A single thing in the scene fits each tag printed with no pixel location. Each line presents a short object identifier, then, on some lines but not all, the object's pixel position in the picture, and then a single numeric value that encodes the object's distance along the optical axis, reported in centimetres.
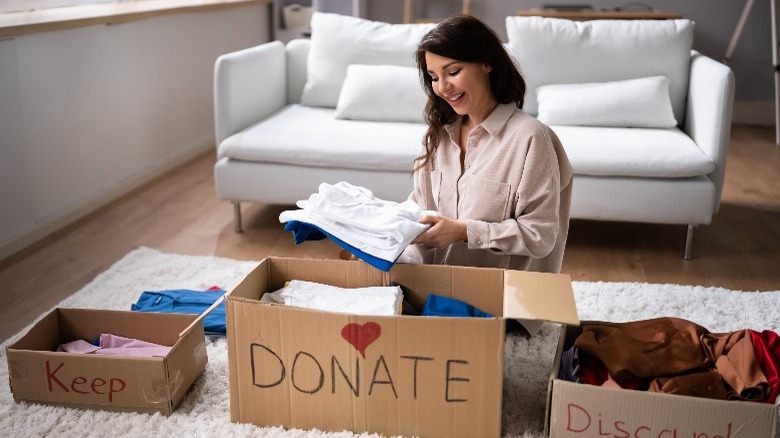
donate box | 153
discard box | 145
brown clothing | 155
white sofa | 279
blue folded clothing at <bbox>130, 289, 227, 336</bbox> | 219
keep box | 172
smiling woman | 176
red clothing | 153
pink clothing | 188
